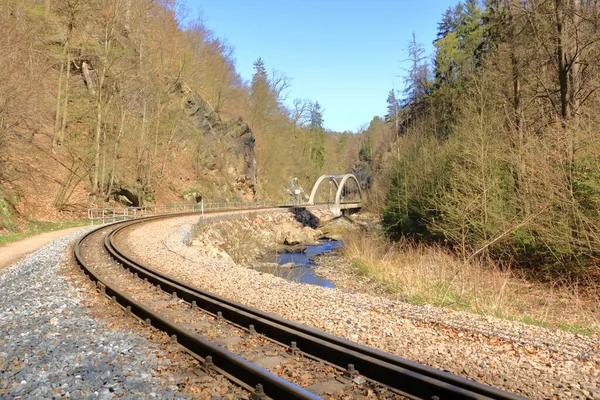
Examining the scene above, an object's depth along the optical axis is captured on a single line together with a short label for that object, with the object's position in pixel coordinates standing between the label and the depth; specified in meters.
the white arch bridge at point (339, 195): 57.41
